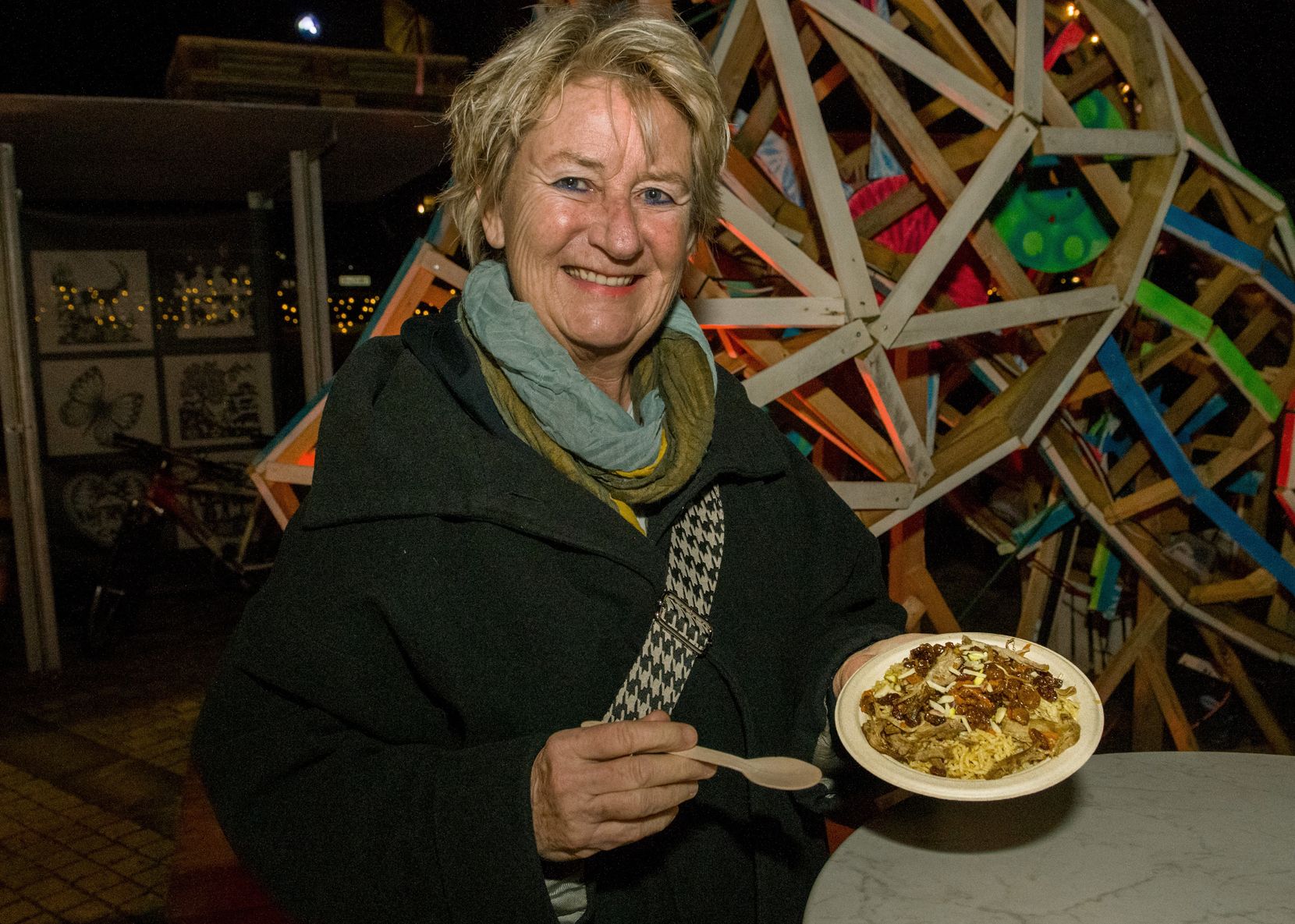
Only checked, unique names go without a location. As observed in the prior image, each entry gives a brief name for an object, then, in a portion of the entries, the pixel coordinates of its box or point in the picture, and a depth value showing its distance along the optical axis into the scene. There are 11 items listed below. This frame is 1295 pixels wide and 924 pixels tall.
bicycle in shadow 6.40
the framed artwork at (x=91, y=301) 6.57
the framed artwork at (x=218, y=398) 7.14
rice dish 1.49
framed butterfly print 6.68
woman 1.34
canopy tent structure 4.85
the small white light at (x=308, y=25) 7.46
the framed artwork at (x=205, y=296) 6.97
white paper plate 1.40
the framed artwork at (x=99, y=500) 6.79
